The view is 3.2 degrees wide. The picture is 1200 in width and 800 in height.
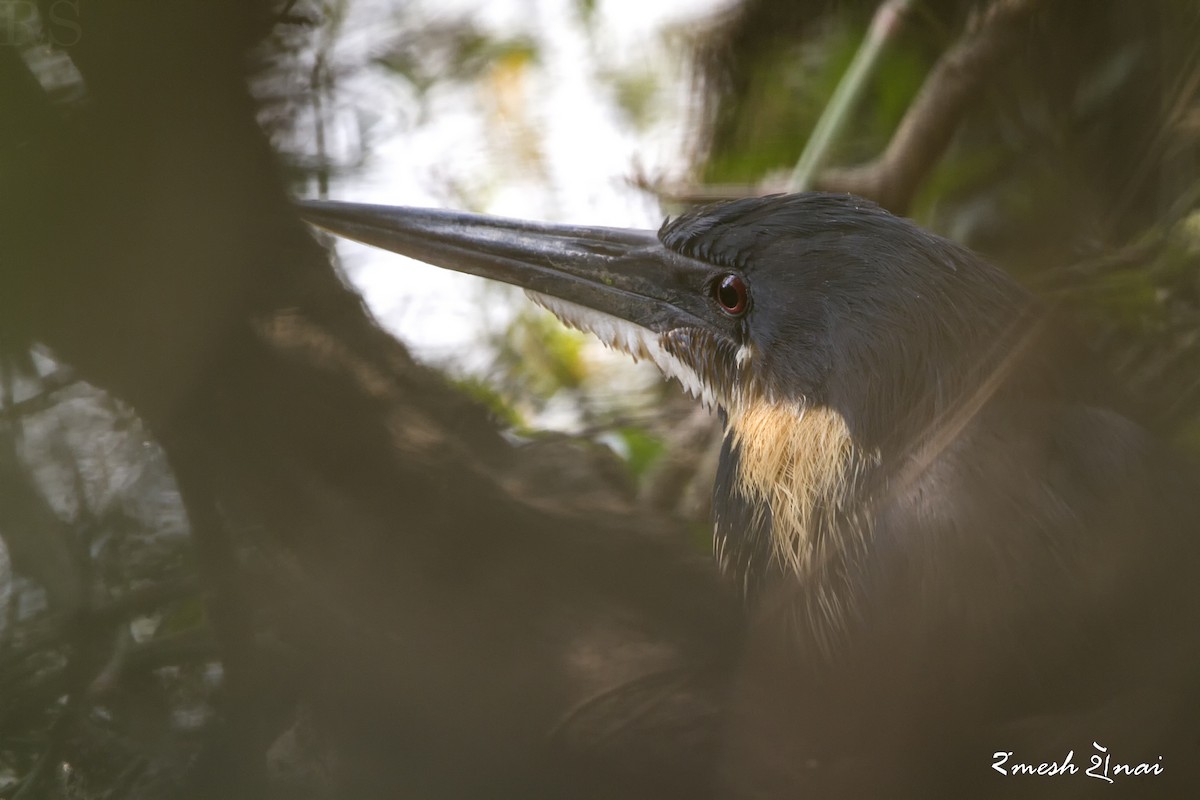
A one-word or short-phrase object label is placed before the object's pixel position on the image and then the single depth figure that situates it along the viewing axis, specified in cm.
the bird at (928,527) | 479
